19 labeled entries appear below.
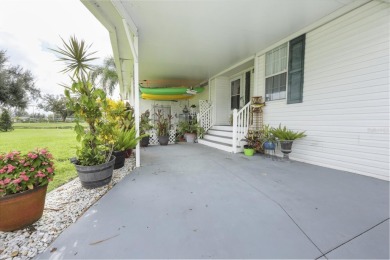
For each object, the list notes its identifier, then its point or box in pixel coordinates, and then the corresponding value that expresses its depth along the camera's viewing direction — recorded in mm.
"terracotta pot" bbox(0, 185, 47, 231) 1440
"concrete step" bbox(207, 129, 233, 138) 5745
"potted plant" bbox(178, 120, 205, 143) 7506
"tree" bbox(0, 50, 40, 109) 12261
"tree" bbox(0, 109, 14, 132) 12502
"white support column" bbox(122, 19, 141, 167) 3490
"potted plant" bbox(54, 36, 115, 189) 2385
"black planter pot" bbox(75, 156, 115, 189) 2375
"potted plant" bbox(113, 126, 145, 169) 3398
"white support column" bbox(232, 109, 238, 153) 4855
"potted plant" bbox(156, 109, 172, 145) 6647
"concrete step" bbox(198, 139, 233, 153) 5221
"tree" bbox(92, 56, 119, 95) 12344
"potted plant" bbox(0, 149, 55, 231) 1450
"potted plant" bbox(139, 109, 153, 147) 6064
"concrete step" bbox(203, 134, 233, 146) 5484
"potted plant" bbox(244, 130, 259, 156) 4674
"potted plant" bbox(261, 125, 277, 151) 4322
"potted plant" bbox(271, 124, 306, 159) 3877
